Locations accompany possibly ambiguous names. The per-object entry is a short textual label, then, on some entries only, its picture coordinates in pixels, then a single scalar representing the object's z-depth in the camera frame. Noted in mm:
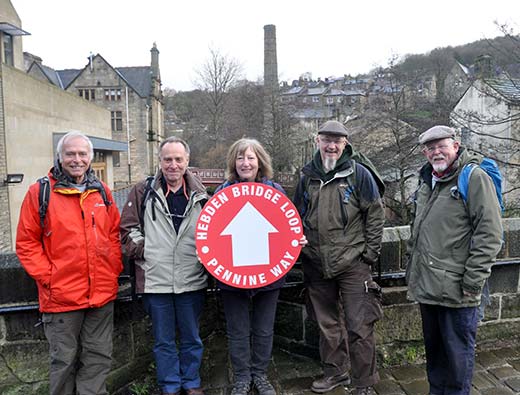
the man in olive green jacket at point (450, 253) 2713
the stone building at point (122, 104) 48250
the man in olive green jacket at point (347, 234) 3215
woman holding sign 3230
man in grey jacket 3059
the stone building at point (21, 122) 16828
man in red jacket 2752
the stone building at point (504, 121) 15691
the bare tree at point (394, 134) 22527
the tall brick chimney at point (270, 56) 51691
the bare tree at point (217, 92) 50750
